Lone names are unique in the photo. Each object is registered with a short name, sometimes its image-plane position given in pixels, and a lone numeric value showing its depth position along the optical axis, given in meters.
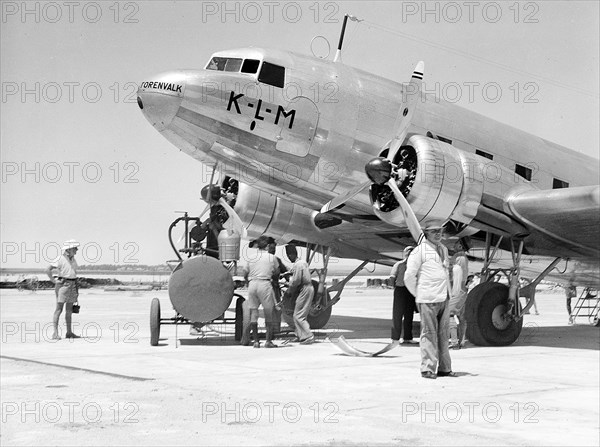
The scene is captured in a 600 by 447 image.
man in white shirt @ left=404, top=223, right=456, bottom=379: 8.53
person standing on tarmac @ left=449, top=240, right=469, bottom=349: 11.07
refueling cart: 11.50
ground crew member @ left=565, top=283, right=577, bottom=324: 18.45
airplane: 10.95
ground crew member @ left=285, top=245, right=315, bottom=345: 11.88
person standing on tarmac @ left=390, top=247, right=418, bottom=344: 11.85
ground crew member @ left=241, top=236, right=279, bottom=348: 11.27
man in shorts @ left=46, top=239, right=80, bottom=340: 12.71
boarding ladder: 18.58
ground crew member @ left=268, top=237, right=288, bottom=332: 11.72
